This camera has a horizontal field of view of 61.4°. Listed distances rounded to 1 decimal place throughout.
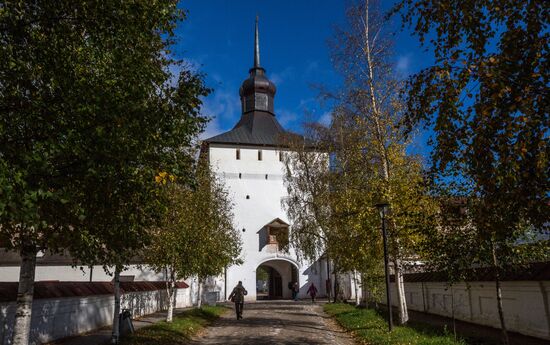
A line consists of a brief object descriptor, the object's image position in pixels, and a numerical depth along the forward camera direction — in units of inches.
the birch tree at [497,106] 204.5
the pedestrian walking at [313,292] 1405.0
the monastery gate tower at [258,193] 1713.8
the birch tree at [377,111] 653.3
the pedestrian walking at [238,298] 819.4
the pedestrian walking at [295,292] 1604.0
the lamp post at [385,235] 534.4
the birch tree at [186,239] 674.2
